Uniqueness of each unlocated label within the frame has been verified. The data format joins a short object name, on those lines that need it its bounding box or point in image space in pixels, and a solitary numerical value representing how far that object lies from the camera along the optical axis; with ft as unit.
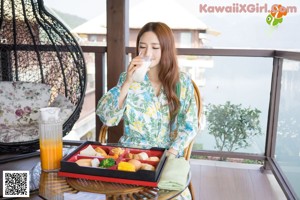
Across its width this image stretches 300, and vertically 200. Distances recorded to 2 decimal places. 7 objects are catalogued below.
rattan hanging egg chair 7.29
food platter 3.00
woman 4.62
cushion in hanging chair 6.62
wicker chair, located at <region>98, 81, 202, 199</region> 4.46
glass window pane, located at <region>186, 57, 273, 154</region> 8.68
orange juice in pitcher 3.37
